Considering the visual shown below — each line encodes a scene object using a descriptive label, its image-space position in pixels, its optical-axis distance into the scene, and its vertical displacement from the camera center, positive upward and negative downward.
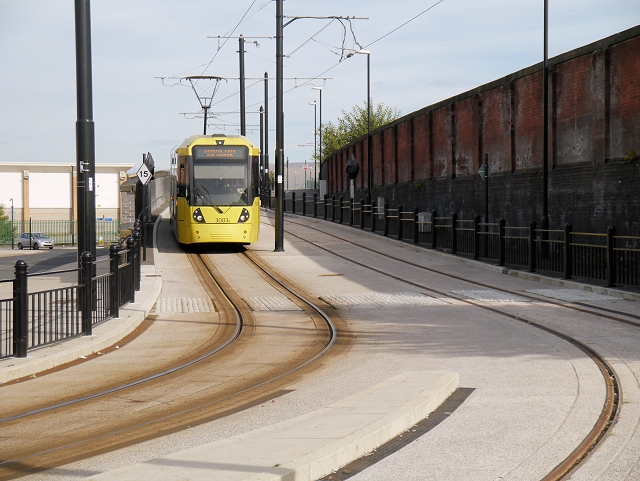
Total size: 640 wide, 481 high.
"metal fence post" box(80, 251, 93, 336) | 11.78 -1.14
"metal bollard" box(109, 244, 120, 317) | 13.77 -1.12
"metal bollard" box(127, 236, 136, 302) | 16.08 -1.04
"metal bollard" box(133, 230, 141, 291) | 17.90 -1.04
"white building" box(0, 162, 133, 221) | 87.06 +1.84
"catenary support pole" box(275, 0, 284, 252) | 29.20 +3.06
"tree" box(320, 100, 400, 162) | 95.81 +9.20
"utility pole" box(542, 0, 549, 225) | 25.53 +3.04
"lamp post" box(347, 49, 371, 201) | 46.34 +7.09
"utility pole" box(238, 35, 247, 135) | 43.87 +6.07
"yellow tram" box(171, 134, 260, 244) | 27.42 +0.63
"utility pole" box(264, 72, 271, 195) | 62.50 +7.01
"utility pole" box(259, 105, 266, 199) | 65.21 +6.35
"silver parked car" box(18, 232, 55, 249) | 55.03 -1.96
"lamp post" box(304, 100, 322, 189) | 80.28 +8.94
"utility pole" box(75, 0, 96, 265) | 13.77 +1.25
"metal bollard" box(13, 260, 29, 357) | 9.91 -1.13
